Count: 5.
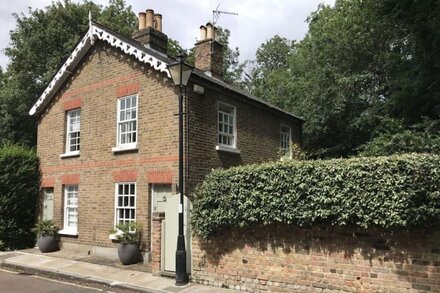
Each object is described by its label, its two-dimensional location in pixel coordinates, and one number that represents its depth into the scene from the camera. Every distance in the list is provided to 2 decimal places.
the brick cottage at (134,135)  13.77
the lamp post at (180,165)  10.45
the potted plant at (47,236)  16.38
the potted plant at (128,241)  13.36
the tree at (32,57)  28.88
